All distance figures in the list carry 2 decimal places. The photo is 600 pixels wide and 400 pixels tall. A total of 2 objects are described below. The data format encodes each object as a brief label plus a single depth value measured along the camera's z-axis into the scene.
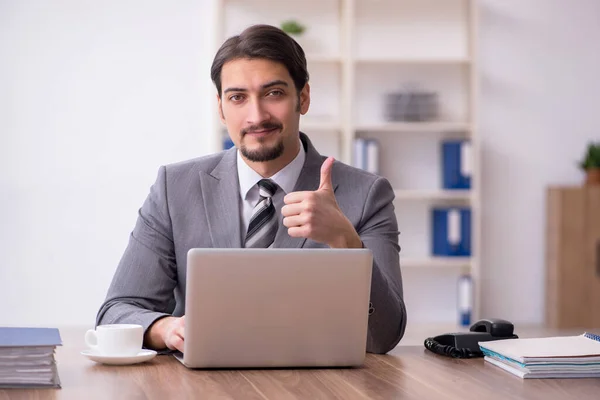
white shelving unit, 5.18
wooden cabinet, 5.24
